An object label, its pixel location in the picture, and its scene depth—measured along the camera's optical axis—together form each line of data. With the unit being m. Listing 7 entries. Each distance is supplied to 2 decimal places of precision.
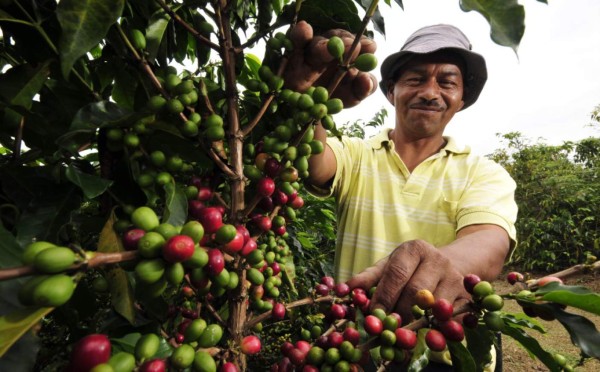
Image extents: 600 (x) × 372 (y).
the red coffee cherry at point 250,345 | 0.25
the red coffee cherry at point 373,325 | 0.25
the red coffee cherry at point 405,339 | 0.25
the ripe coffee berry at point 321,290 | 0.35
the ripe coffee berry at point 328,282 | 0.38
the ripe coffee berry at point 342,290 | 0.33
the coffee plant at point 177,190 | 0.19
